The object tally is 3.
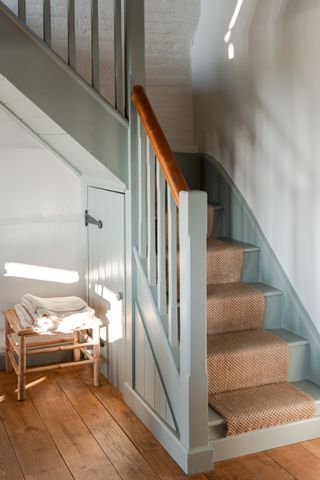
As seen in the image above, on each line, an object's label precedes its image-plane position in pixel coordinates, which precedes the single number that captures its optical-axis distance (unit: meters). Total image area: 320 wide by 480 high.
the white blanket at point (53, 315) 3.29
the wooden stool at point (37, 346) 3.27
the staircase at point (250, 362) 2.76
